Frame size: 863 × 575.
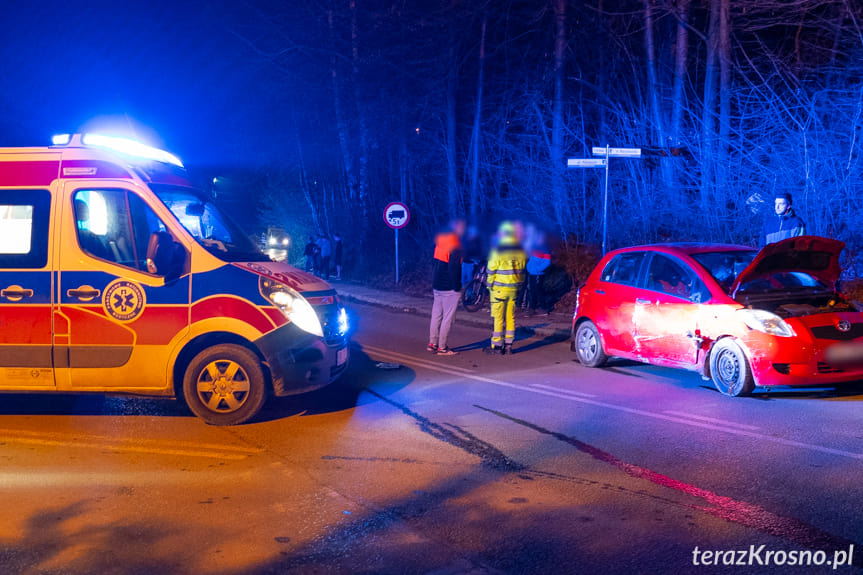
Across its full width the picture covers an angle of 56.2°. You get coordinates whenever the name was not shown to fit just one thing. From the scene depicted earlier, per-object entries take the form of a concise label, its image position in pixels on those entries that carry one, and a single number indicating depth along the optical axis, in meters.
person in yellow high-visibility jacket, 11.22
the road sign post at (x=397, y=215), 22.70
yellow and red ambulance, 7.07
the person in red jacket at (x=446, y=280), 11.50
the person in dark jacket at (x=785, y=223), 10.47
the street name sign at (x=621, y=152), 14.09
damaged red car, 7.90
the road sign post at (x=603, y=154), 14.11
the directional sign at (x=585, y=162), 14.42
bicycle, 18.00
